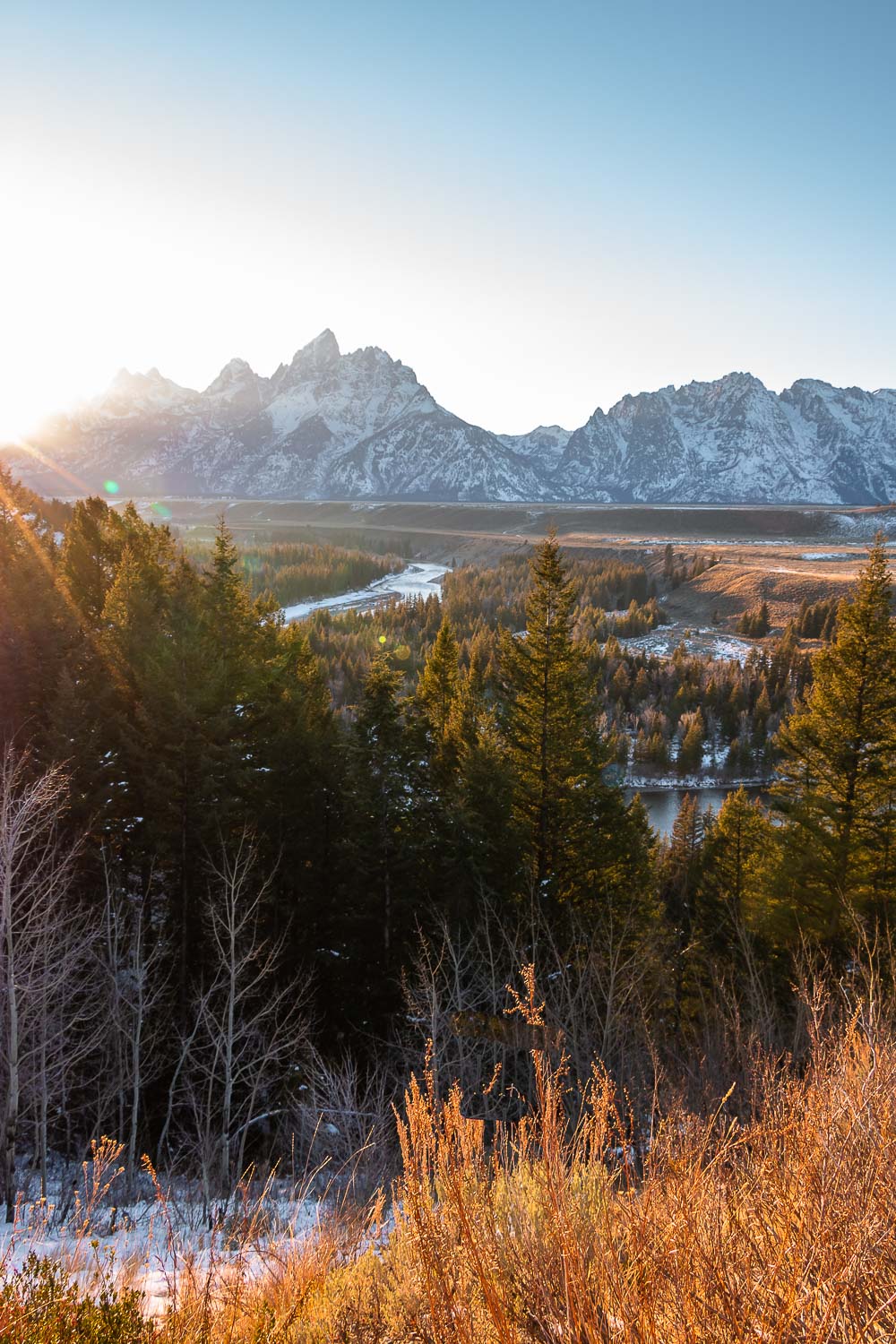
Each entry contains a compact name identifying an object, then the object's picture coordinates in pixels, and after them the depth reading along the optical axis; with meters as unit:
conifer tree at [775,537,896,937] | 15.82
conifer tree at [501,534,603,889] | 19.06
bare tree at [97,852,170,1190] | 12.07
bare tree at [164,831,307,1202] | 12.76
